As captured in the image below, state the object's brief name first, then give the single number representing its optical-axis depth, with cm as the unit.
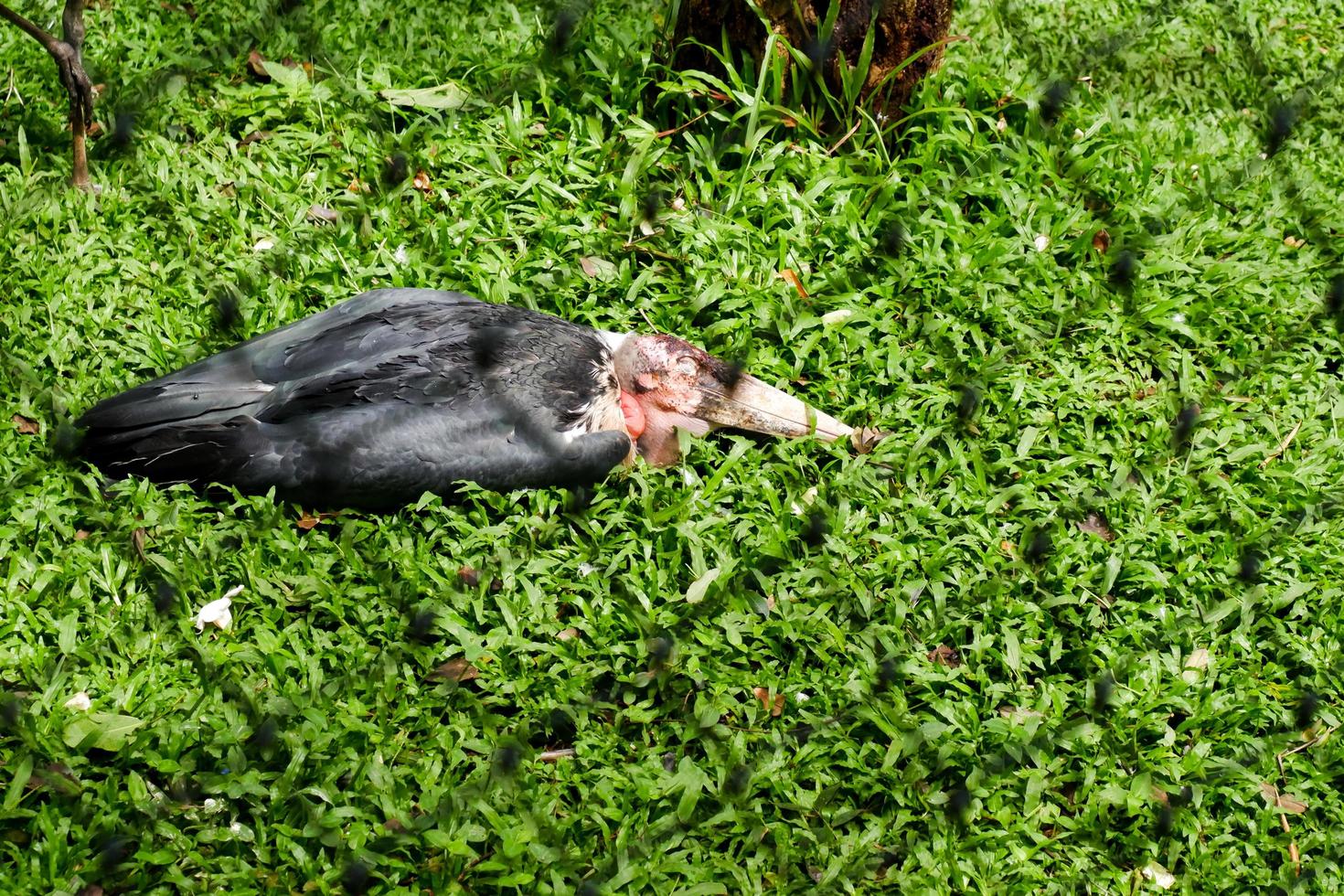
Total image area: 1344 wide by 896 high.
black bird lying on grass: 381
